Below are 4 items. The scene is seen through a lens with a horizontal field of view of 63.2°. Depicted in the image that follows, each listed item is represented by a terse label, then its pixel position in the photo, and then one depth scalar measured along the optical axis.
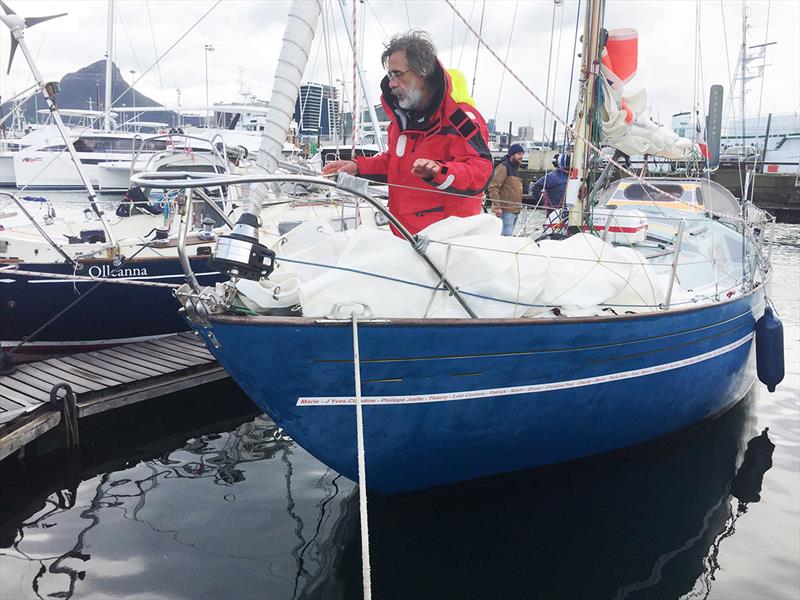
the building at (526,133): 74.44
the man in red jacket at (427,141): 3.59
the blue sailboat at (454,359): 3.43
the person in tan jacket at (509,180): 8.66
